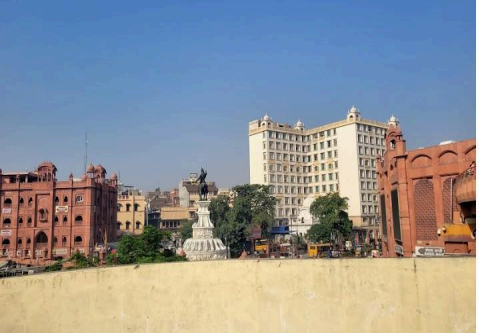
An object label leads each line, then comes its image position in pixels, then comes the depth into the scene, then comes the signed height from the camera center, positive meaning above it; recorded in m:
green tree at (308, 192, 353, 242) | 62.97 +0.25
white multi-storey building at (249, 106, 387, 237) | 83.25 +12.13
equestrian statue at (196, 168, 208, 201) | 34.38 +2.71
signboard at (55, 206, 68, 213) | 64.56 +2.63
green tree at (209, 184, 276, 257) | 65.38 +1.35
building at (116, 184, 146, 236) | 87.50 +2.27
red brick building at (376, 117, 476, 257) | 29.67 +1.91
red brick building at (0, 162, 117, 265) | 63.41 +1.39
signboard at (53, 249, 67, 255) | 63.34 -3.80
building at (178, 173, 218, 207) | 100.56 +7.45
